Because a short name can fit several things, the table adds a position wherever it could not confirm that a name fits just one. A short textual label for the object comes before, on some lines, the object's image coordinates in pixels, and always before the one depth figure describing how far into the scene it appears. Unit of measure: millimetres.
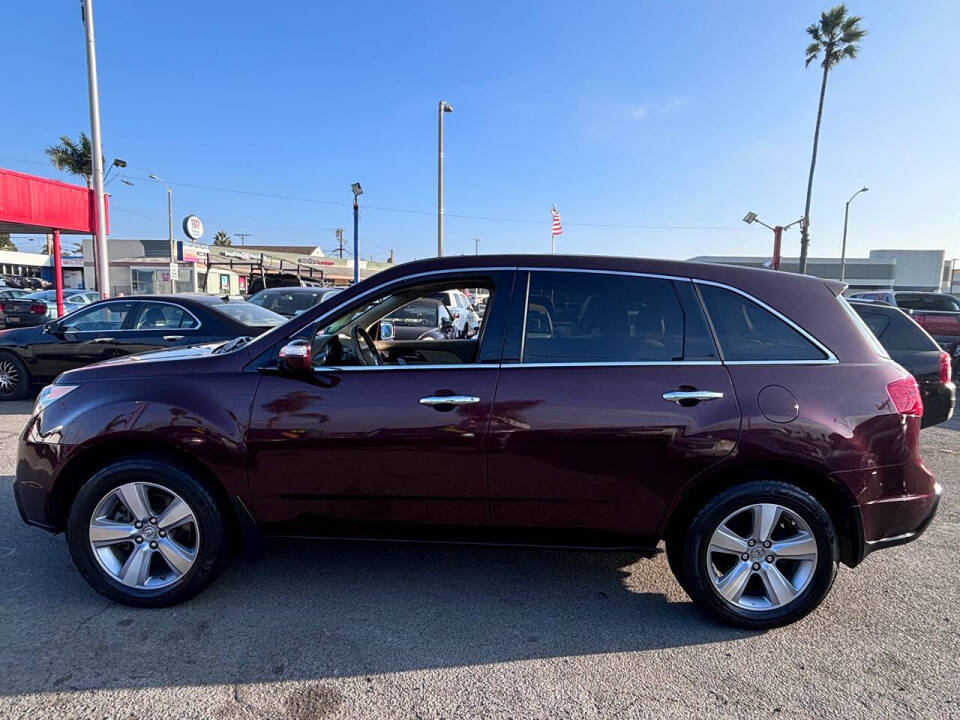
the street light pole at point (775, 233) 26797
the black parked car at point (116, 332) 7195
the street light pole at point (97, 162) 12197
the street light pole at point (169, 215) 41938
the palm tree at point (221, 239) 98350
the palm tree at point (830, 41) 30922
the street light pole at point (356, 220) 19375
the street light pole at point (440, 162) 21797
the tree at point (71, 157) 39562
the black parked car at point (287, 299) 11867
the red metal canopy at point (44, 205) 14133
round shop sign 32719
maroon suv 2744
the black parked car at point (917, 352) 4910
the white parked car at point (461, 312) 7090
